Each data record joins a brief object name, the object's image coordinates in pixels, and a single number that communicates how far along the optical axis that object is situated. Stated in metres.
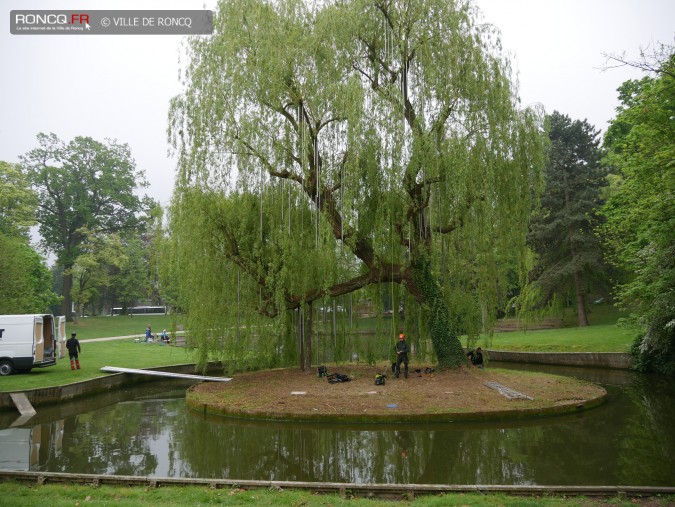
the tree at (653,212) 14.10
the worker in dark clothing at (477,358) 17.23
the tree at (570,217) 32.94
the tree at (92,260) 47.91
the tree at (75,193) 49.66
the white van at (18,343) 17.52
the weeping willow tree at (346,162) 15.25
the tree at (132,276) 58.28
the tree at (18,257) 27.31
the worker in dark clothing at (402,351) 15.51
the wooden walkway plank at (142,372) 18.80
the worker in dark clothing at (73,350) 18.87
